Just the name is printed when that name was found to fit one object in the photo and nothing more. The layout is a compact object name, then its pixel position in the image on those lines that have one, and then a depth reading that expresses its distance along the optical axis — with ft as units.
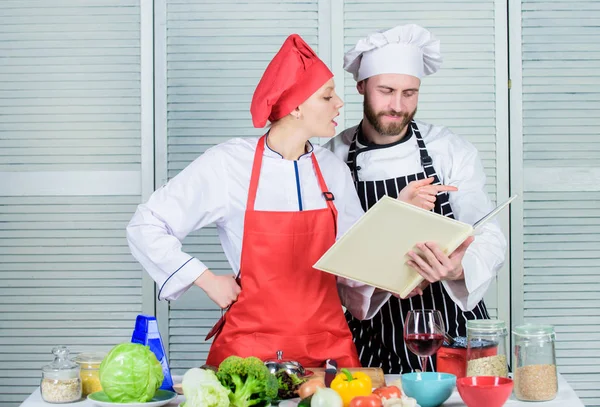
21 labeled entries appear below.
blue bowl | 10.99
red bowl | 10.73
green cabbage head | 11.03
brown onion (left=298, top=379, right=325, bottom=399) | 10.96
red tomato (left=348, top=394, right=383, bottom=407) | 10.44
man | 14.17
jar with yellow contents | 11.69
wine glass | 11.28
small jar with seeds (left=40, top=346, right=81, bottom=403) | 11.40
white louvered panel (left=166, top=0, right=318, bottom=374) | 17.87
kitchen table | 11.19
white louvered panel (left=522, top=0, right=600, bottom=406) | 17.86
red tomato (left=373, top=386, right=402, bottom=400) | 10.66
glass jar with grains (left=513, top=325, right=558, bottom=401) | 11.21
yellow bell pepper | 10.82
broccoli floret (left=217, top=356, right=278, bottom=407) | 10.70
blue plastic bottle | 11.67
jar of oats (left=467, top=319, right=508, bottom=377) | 11.37
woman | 12.88
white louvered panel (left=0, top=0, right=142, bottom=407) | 17.89
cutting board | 11.67
